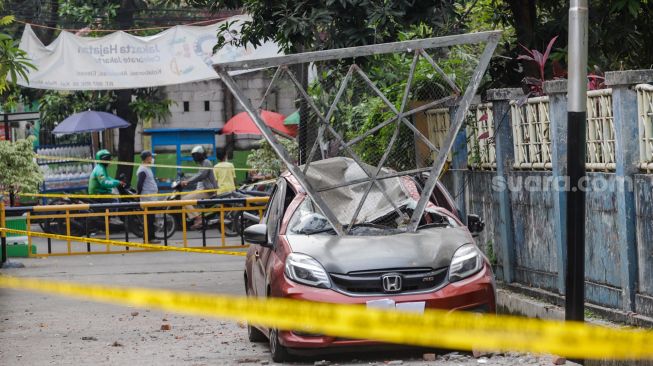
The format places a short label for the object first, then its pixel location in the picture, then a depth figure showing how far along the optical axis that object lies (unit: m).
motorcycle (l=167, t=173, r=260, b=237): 24.81
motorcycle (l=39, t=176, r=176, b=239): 25.03
